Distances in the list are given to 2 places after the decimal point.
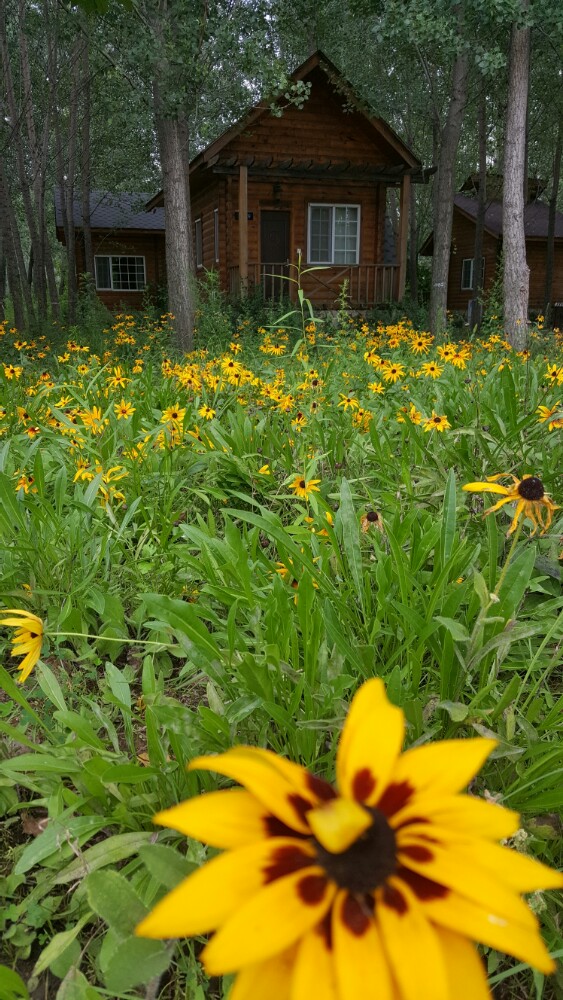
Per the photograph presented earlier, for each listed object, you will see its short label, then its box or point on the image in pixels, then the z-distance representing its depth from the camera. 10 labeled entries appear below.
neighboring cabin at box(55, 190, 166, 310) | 23.27
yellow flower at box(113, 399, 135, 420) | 3.28
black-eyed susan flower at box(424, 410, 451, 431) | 2.57
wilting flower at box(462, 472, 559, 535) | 1.21
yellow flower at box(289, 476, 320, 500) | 2.13
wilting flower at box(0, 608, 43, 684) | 1.18
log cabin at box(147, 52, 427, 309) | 16.02
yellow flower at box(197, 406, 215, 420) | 3.38
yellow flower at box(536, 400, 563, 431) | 2.03
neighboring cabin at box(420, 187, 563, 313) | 25.77
